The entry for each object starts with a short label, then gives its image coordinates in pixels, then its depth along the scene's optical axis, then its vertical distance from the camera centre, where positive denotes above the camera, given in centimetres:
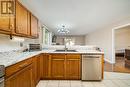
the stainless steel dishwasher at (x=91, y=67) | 331 -68
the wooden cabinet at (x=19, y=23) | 199 +45
